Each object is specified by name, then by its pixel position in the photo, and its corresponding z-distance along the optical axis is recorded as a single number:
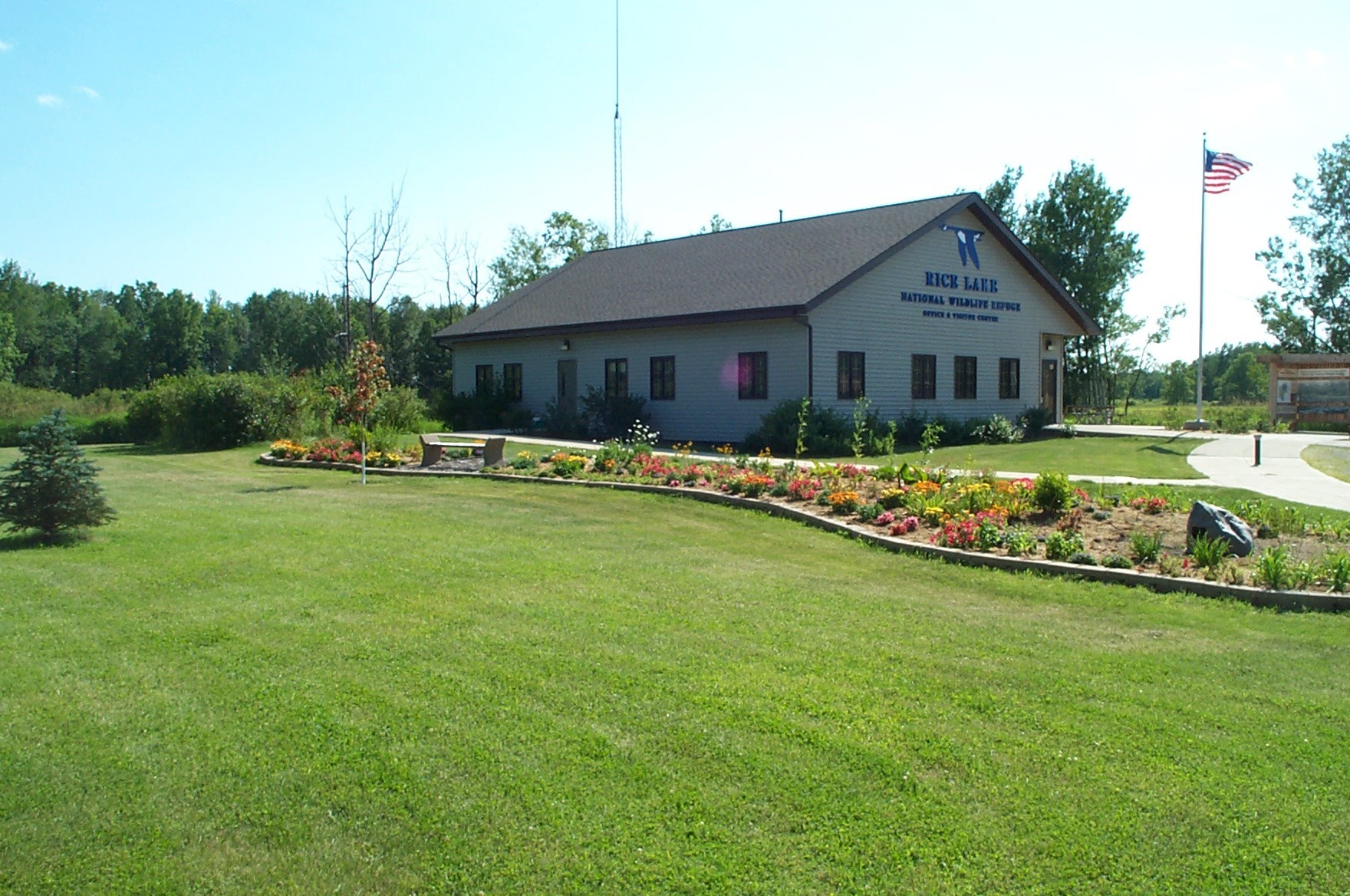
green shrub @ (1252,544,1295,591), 7.98
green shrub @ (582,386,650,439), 26.34
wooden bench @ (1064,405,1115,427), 39.72
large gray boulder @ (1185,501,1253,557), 9.14
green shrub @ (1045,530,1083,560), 9.23
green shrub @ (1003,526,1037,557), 9.48
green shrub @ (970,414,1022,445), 26.62
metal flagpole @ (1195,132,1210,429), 27.62
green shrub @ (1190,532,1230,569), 8.56
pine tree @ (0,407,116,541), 9.47
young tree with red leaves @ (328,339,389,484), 17.08
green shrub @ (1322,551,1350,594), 7.79
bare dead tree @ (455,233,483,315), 58.84
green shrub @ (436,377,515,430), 31.09
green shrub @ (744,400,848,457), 21.66
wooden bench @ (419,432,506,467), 17.48
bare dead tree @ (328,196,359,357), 46.62
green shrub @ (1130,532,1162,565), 8.94
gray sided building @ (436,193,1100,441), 24.09
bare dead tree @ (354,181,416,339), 46.94
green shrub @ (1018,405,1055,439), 29.33
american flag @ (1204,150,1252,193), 27.17
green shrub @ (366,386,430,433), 26.70
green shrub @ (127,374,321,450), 24.42
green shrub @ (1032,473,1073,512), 10.95
